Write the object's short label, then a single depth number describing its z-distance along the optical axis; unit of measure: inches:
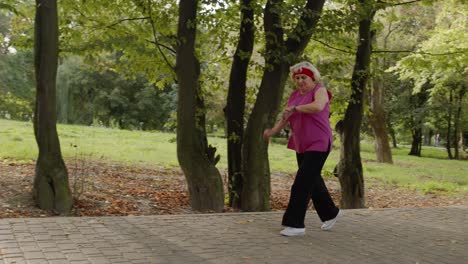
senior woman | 235.3
